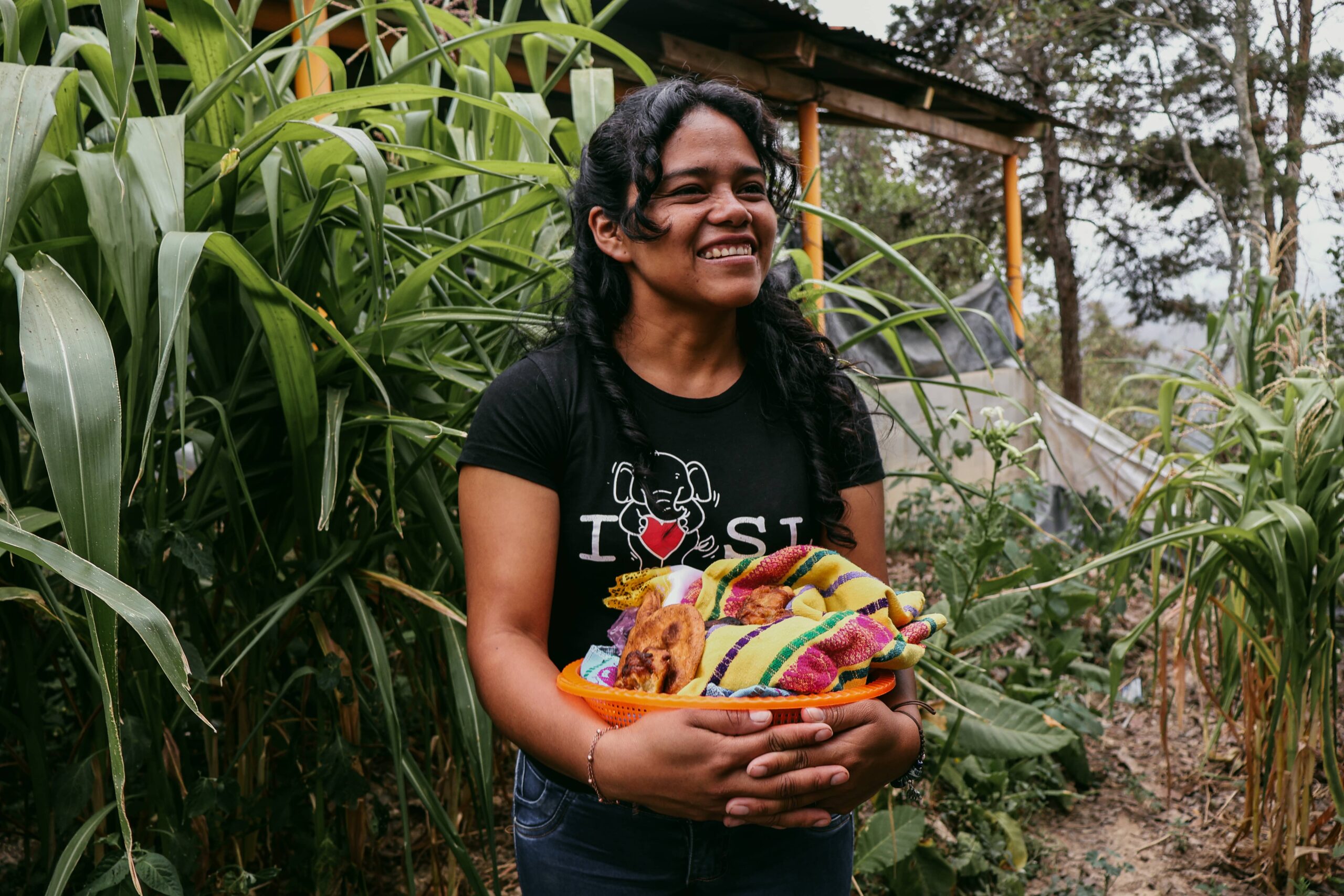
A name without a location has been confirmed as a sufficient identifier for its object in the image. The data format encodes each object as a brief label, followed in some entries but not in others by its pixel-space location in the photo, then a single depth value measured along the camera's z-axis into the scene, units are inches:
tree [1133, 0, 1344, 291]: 384.5
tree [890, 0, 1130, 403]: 389.4
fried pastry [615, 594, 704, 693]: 35.8
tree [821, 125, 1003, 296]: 446.5
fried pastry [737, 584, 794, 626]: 37.4
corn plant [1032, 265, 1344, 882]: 77.2
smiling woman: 40.7
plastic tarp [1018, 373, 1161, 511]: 228.1
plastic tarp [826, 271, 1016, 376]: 240.1
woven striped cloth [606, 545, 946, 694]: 34.8
